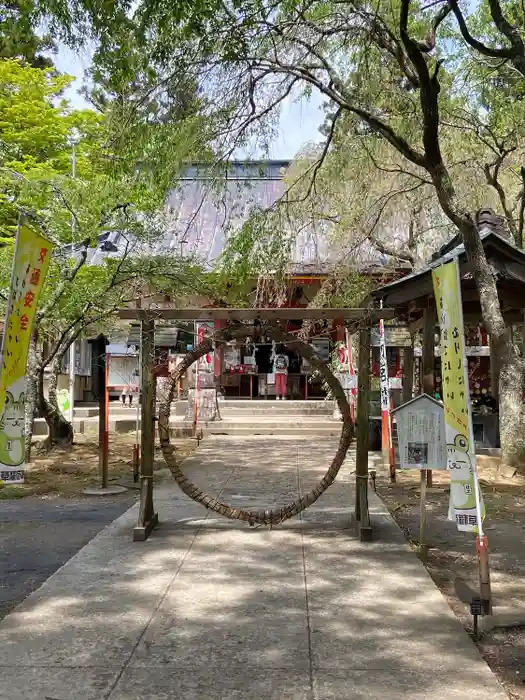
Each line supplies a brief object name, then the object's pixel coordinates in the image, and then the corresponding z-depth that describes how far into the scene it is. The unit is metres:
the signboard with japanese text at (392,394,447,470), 6.15
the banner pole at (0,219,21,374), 5.02
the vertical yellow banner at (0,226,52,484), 5.08
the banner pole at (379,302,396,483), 10.91
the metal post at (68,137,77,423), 10.92
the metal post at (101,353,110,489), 10.12
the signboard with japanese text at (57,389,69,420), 14.36
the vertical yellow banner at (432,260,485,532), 5.02
